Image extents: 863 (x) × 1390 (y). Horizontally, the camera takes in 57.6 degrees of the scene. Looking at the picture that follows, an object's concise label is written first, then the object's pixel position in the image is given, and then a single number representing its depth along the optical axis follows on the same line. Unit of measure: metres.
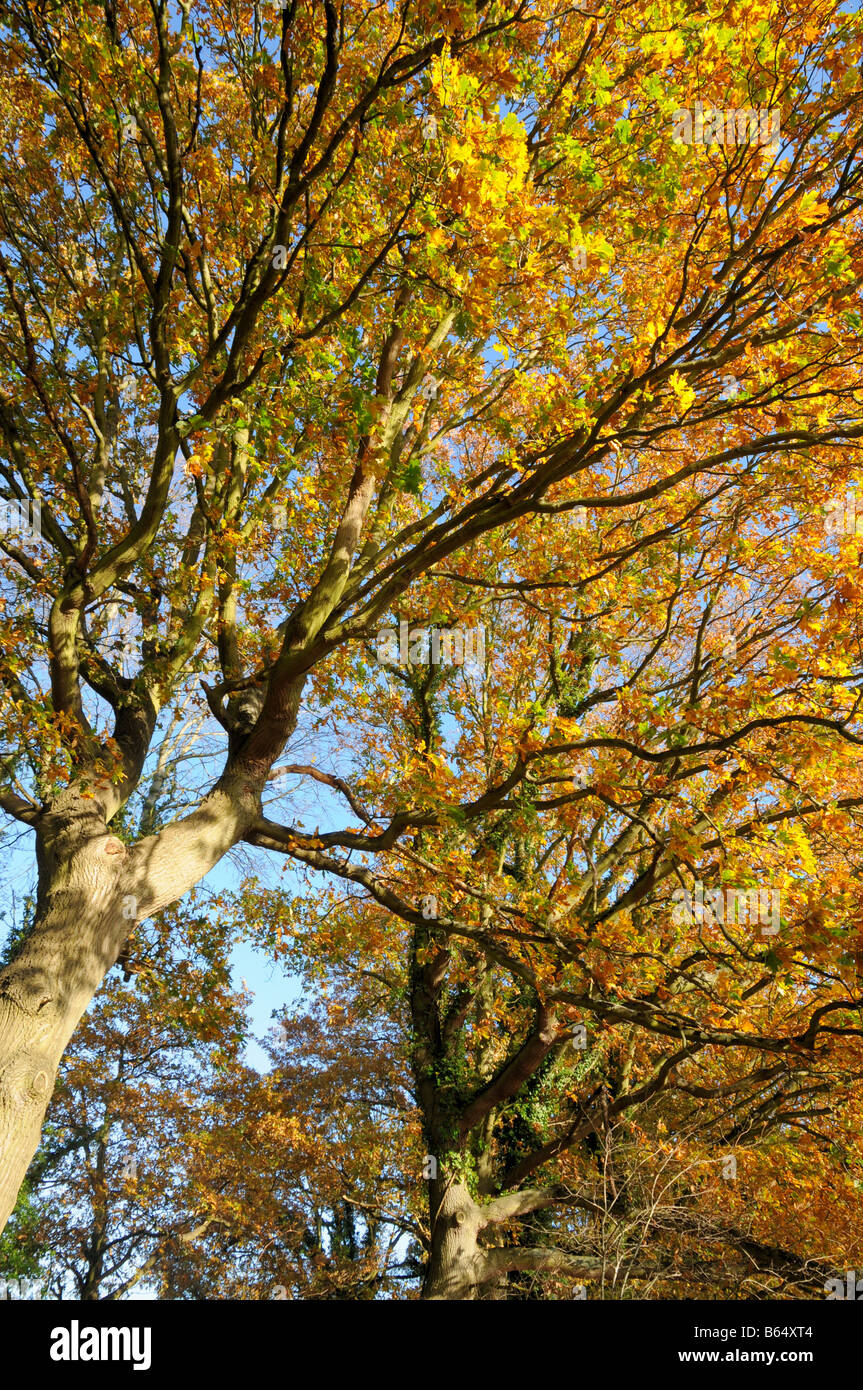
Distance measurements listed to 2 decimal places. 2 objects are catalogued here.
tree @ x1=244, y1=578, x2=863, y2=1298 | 5.79
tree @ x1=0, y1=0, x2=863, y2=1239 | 4.38
